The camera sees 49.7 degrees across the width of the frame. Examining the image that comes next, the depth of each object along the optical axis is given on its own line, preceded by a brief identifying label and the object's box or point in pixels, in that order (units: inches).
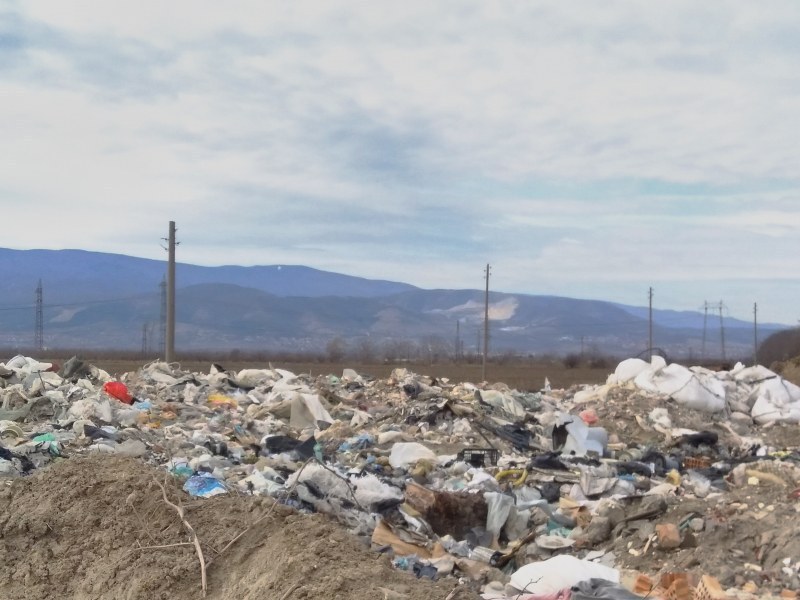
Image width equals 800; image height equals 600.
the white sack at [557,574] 199.5
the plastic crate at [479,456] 389.4
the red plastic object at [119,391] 498.0
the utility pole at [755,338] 1717.6
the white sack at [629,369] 625.9
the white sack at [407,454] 373.4
